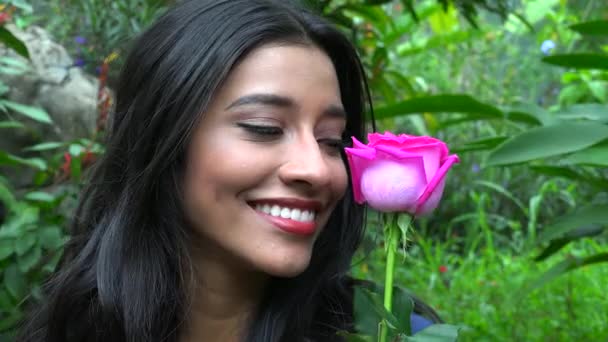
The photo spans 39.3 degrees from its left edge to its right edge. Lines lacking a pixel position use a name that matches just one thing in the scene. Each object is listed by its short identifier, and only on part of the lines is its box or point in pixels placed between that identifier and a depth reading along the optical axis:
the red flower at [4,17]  1.81
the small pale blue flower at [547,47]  4.78
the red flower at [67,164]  2.14
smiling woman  1.32
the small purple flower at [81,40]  2.63
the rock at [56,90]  2.78
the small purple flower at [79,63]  2.62
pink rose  0.96
